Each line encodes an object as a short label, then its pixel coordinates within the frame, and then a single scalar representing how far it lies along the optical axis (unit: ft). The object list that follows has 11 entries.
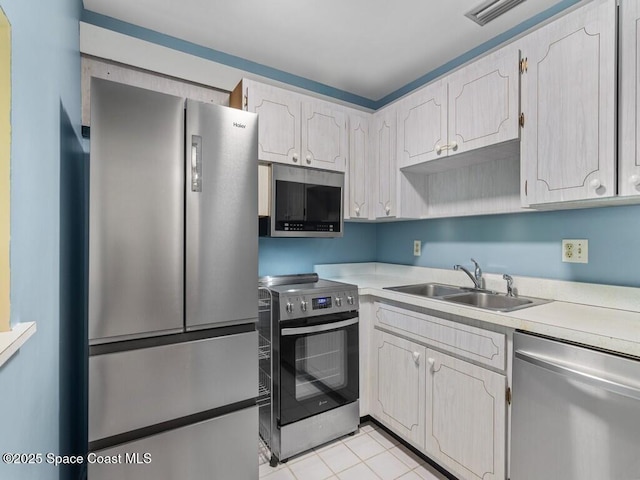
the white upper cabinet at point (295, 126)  6.72
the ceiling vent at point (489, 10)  5.54
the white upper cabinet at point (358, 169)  8.08
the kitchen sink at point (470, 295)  5.87
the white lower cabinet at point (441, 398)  4.66
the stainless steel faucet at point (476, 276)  6.72
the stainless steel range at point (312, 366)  5.94
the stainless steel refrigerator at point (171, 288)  4.10
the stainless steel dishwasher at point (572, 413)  3.37
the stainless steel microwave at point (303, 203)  6.80
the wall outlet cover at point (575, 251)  5.33
